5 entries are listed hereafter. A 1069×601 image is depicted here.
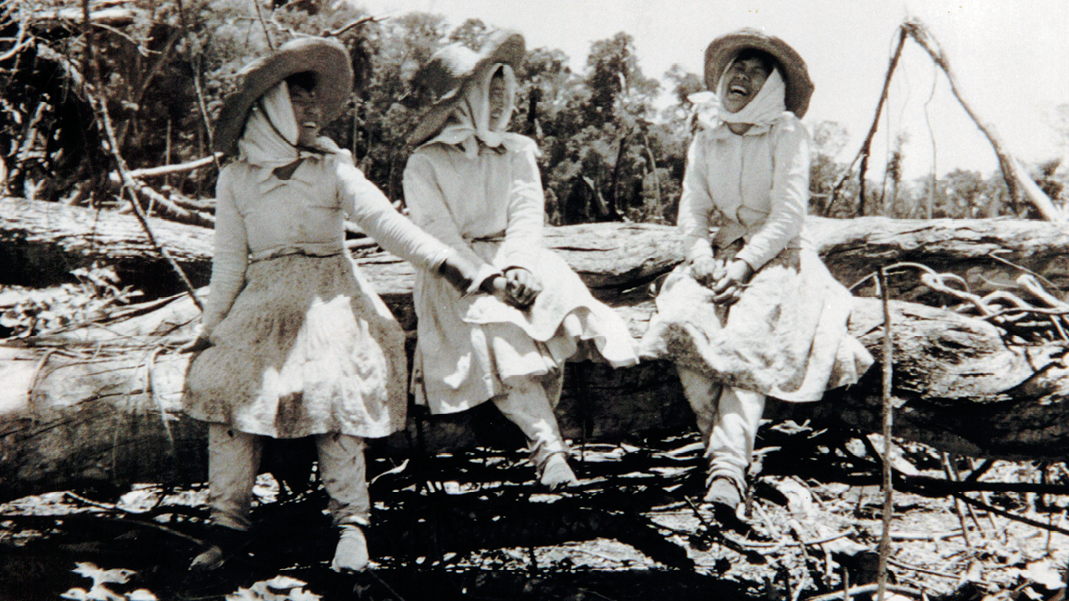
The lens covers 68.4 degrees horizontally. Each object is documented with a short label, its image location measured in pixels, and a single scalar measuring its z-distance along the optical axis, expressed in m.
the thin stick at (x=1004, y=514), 3.52
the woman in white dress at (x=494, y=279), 3.37
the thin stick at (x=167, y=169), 6.86
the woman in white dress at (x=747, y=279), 3.42
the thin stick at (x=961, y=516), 4.80
